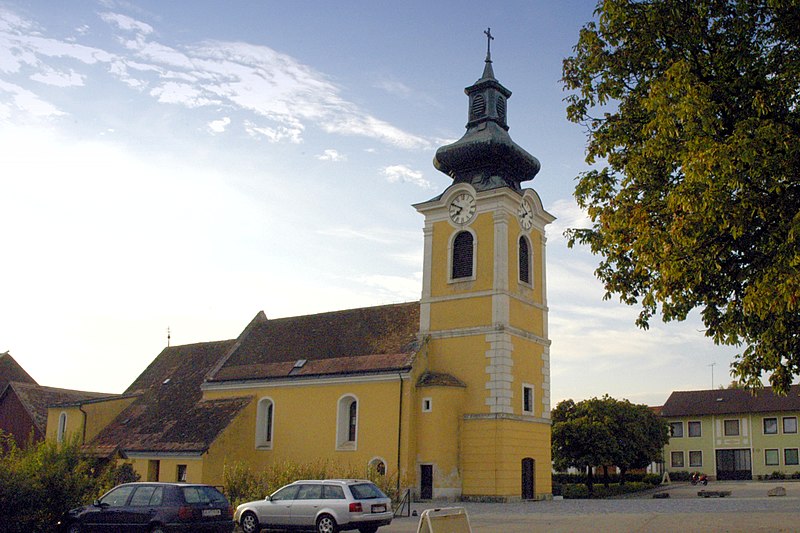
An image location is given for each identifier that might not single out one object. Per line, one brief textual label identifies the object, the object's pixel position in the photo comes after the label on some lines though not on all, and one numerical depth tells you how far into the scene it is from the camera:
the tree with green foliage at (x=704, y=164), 12.34
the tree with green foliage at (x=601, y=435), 47.50
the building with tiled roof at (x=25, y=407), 43.87
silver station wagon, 18.97
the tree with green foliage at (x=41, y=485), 17.53
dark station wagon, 16.62
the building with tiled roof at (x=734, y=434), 60.56
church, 32.91
